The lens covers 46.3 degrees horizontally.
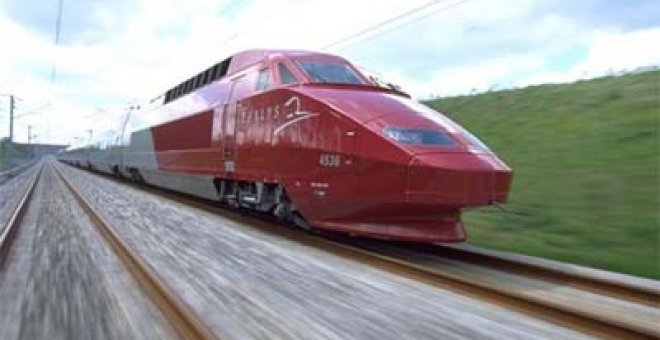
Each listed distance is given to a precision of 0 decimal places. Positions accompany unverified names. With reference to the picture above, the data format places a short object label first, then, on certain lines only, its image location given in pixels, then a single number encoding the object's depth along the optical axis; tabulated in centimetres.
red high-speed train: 921
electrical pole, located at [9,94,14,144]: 9386
